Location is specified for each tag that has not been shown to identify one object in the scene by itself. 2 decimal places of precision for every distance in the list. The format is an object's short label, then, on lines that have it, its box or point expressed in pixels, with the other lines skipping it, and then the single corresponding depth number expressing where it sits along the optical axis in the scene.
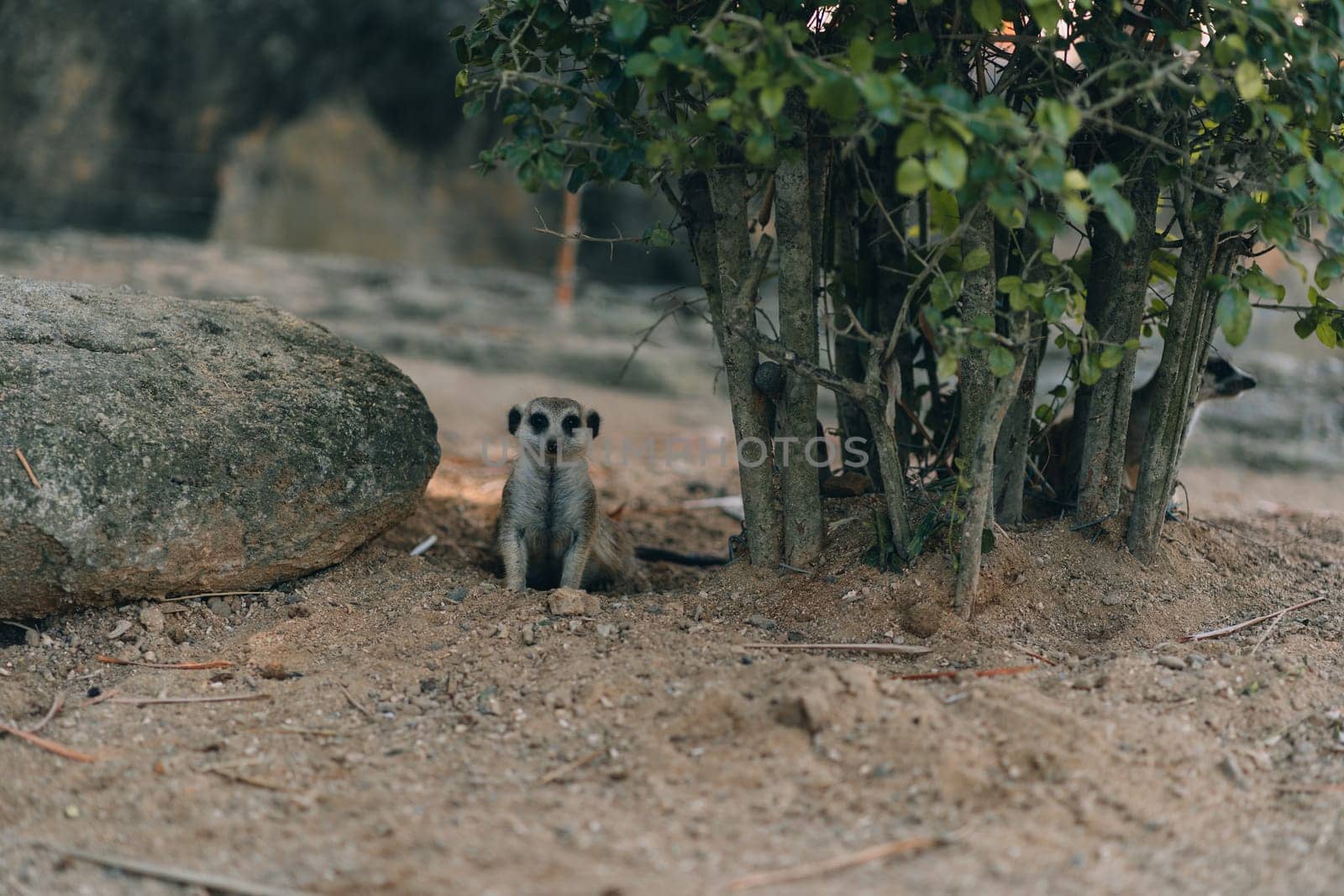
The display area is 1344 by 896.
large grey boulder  3.43
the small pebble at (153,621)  3.64
